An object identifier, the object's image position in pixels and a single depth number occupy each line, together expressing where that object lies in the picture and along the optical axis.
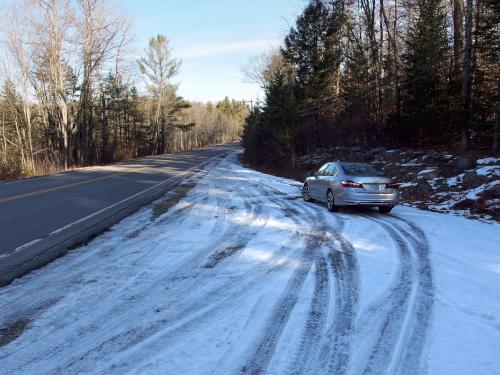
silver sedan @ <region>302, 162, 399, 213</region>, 11.33
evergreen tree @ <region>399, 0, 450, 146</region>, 22.97
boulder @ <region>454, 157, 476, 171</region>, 16.88
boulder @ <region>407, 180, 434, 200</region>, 15.33
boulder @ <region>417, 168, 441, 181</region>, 17.33
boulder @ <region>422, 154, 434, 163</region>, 20.23
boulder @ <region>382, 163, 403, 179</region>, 19.99
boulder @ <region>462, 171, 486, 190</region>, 14.31
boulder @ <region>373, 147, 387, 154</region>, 25.37
